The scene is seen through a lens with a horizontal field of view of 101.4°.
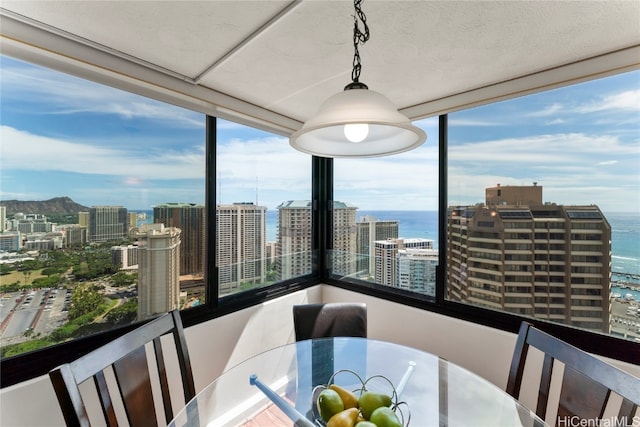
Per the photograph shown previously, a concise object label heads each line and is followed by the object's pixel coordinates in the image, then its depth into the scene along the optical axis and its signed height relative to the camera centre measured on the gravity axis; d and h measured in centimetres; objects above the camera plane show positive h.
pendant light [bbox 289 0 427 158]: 85 +33
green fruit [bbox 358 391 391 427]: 88 -63
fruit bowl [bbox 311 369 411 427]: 79 -64
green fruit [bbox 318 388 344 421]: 90 -66
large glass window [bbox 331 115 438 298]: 229 -4
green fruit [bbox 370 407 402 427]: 77 -61
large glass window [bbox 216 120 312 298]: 218 +5
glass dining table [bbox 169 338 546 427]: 117 -90
